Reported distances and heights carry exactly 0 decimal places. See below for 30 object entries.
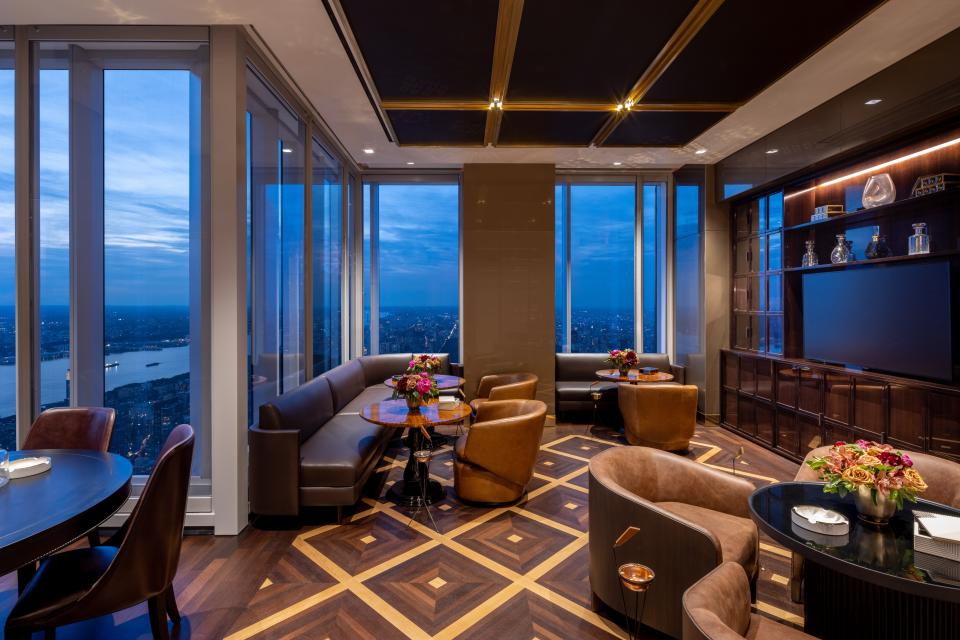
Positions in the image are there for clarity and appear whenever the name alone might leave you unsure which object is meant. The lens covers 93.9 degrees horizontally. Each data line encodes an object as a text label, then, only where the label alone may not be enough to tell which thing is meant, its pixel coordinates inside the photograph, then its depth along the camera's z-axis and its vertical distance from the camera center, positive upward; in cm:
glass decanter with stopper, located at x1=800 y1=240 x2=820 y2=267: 462 +63
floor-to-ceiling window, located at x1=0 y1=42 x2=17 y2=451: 313 +40
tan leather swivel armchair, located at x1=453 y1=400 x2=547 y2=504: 330 -103
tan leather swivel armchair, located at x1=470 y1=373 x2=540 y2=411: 490 -78
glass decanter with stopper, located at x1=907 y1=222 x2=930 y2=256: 349 +61
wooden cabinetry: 324 -79
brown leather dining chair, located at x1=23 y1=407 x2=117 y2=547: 255 -62
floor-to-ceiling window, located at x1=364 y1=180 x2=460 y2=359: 680 +85
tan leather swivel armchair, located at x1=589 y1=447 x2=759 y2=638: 183 -96
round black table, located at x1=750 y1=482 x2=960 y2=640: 146 -83
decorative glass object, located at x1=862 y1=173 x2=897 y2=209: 374 +108
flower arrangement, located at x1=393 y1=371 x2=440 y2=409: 345 -53
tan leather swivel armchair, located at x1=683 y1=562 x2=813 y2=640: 116 -82
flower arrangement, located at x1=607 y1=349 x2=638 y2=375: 552 -49
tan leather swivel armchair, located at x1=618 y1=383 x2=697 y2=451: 457 -98
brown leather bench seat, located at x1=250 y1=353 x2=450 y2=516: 309 -99
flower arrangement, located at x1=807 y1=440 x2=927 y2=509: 171 -61
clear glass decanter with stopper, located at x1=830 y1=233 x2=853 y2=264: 421 +65
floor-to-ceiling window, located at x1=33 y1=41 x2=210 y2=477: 317 +63
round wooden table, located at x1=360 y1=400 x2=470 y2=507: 329 -74
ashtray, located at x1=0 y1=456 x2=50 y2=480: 191 -63
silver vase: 176 -74
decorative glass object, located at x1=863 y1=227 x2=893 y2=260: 386 +61
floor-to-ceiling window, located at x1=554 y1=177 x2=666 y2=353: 679 +82
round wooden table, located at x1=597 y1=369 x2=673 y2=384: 538 -69
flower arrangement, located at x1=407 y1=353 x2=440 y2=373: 439 -44
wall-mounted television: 336 +0
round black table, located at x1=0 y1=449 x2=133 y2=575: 144 -68
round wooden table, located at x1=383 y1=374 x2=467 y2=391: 479 -69
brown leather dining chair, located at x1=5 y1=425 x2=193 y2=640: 158 -99
